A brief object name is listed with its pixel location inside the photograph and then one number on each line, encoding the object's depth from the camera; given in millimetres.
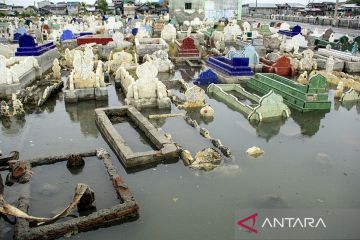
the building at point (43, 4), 86375
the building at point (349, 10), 58669
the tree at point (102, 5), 67581
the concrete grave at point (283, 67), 17062
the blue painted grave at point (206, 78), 15668
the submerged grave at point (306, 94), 11633
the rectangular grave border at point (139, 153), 7854
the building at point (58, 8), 77300
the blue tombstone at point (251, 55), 17797
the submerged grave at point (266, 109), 10648
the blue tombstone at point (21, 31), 27853
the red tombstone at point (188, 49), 21562
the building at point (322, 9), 72288
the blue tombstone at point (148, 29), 30247
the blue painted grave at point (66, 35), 27031
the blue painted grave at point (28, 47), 17672
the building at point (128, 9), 60500
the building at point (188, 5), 40094
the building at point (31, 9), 74375
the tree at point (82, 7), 70125
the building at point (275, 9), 88425
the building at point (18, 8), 80875
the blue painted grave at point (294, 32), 30494
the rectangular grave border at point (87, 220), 5332
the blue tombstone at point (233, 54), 17484
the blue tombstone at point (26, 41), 17953
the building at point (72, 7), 72906
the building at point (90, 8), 73000
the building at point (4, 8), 66725
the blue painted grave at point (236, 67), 16062
